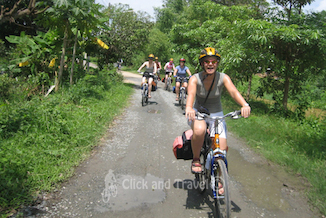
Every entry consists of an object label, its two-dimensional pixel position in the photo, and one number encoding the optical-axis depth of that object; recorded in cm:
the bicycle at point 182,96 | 998
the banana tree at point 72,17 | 762
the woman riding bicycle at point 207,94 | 329
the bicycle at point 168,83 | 1579
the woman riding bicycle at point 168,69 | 1504
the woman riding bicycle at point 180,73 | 1095
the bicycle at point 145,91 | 1009
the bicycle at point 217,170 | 284
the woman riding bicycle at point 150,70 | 1041
